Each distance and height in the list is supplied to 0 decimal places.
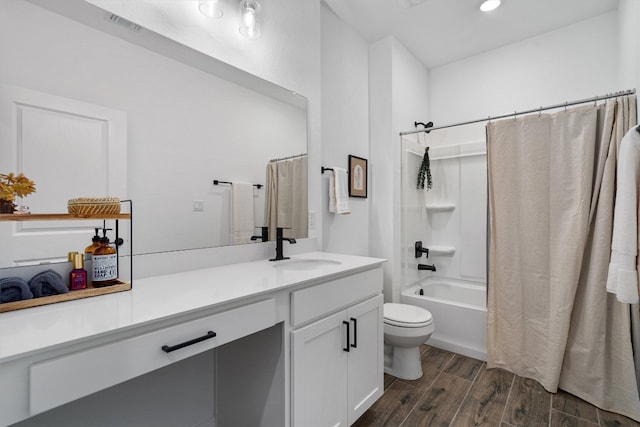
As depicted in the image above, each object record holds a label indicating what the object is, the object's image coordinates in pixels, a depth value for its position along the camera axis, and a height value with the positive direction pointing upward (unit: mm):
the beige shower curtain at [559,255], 1767 -273
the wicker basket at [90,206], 1010 +38
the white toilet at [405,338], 1993 -838
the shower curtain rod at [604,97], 1748 +715
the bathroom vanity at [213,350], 678 -397
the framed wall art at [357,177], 2443 +327
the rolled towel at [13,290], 853 -211
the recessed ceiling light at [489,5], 2180 +1558
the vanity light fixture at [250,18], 1528 +1036
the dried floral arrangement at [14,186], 890 +97
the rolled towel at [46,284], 914 -210
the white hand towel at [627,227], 1351 -65
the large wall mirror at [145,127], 981 +394
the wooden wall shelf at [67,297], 840 -248
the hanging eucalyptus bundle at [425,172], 2920 +422
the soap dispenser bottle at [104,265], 1036 -170
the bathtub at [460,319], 2359 -858
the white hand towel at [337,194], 2143 +153
